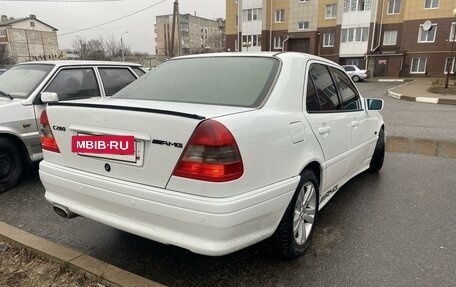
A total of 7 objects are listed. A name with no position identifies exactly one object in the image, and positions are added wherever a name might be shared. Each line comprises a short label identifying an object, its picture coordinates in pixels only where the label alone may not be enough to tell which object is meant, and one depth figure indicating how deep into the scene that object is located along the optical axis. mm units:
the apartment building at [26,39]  66938
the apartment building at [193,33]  84625
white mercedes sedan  2121
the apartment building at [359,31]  34156
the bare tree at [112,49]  69494
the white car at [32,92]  4383
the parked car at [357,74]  31438
